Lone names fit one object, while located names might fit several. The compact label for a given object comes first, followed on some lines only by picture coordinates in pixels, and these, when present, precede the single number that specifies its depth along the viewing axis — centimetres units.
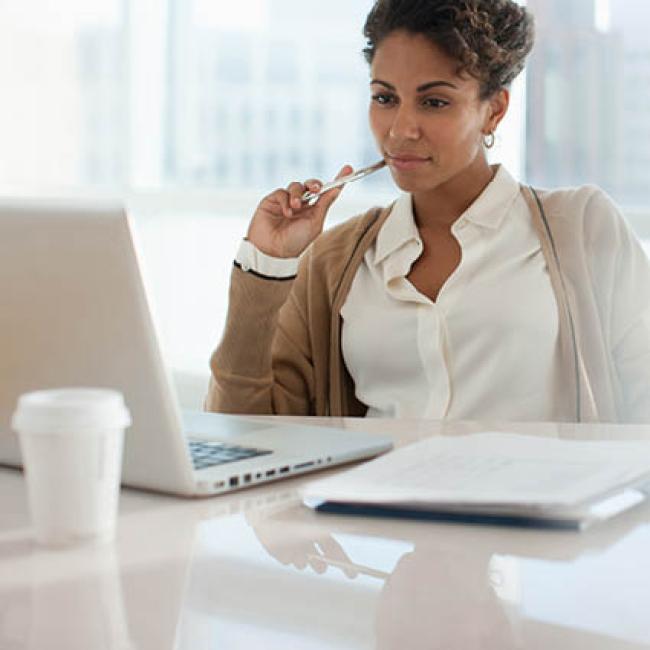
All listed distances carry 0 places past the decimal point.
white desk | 139
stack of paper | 162
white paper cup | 151
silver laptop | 163
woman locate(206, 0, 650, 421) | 261
